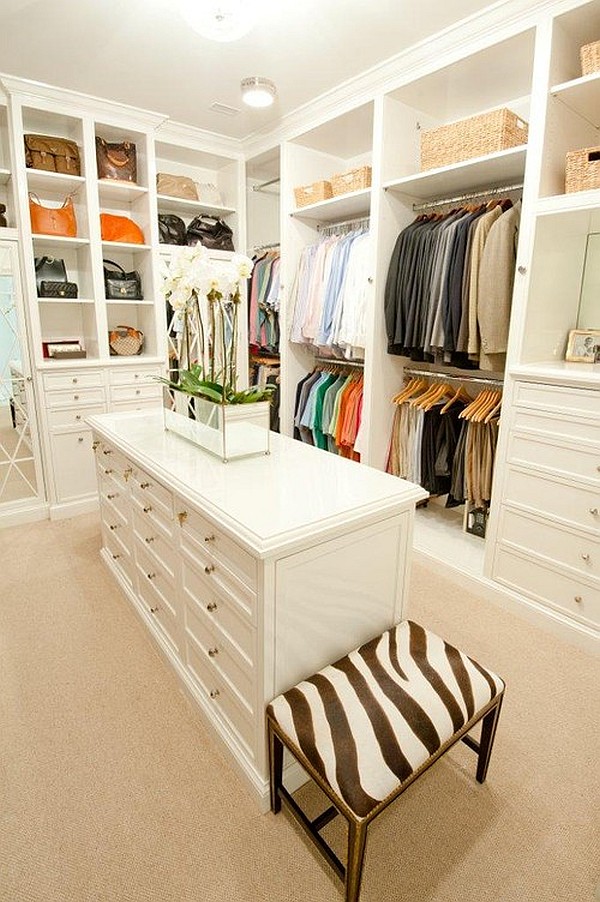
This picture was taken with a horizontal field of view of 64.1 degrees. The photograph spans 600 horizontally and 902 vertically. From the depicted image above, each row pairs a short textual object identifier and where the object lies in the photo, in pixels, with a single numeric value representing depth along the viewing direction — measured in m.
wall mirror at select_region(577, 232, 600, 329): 2.28
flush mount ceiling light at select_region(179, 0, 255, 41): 1.69
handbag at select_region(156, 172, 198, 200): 3.47
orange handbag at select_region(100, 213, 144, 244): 3.28
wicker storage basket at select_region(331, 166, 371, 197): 2.83
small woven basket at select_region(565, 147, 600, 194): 1.83
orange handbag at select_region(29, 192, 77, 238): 2.98
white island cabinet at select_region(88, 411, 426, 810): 1.23
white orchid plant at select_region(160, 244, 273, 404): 1.65
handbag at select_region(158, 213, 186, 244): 3.53
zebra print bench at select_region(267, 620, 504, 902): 1.03
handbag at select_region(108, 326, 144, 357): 3.42
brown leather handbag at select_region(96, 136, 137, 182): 3.13
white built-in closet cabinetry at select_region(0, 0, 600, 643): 1.96
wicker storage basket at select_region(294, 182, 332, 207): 3.09
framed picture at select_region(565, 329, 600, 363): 2.26
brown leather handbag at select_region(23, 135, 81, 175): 2.87
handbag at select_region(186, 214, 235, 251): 3.68
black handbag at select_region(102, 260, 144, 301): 3.33
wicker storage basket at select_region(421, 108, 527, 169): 2.15
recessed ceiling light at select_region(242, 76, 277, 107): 2.56
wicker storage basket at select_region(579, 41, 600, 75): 1.80
